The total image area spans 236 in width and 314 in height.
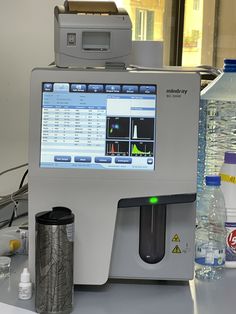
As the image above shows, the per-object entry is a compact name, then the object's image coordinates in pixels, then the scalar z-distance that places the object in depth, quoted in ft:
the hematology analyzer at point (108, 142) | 3.62
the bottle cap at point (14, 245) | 4.27
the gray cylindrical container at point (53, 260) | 3.31
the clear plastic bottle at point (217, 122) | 4.42
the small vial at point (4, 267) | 3.95
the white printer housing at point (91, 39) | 3.81
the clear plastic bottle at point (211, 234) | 4.01
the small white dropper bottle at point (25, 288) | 3.56
